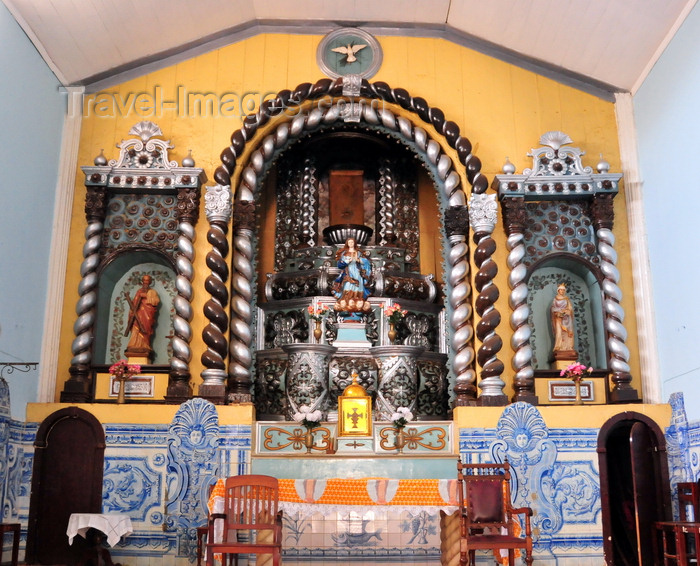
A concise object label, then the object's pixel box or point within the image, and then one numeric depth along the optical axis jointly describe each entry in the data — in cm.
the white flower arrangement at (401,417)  962
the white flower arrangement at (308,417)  954
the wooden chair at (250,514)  688
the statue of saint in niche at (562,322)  1055
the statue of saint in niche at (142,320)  1053
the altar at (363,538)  934
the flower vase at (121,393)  1002
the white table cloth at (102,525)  841
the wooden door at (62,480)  938
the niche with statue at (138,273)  1025
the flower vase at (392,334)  1081
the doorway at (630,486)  931
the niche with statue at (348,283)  1069
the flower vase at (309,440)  956
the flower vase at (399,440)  959
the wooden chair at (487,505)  730
